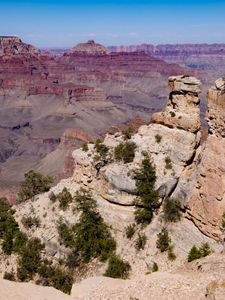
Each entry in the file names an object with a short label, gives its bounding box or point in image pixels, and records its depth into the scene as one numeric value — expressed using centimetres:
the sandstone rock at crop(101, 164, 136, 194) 3612
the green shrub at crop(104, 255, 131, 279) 3161
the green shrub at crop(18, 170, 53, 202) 4725
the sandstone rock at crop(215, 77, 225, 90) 3256
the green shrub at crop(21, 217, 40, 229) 3900
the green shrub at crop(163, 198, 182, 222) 3494
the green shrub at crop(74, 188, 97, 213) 3606
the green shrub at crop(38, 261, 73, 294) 3209
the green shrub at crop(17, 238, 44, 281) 3522
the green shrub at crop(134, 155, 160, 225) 3528
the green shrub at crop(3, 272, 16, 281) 3544
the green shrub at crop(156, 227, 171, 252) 3300
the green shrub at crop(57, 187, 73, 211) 3856
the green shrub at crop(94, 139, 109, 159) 3939
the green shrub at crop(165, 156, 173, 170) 3691
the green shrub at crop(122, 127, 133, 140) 4097
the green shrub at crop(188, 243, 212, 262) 2920
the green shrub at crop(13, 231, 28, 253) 3797
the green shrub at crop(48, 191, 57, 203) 3994
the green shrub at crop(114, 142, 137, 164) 3762
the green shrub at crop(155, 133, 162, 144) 3803
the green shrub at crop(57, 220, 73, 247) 3631
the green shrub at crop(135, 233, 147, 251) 3400
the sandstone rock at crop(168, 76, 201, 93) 3684
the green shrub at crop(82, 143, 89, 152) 4129
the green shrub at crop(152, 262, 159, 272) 3131
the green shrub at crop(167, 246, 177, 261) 3250
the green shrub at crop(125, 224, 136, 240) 3503
